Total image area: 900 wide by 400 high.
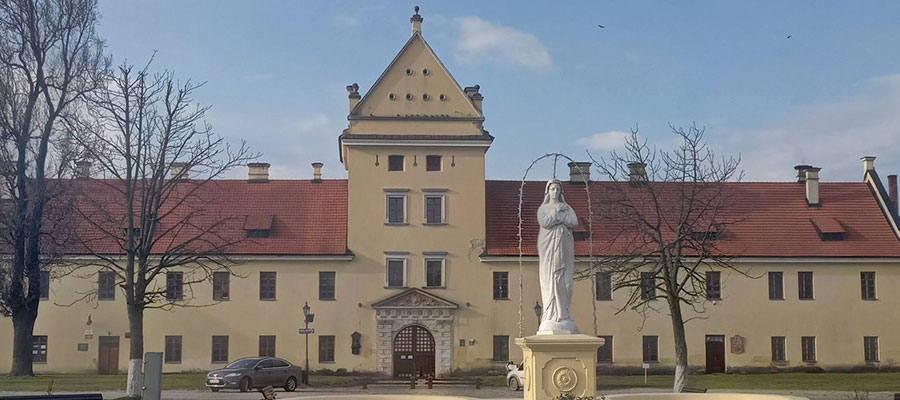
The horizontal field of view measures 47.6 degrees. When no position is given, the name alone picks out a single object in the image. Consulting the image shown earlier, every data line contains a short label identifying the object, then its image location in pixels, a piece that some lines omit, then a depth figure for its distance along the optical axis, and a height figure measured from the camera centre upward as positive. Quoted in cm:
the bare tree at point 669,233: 3250 +295
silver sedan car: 3394 -220
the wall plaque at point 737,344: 4419 -145
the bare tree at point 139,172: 3067 +429
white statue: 1681 +93
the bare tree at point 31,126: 3688 +670
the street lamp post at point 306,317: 4074 -28
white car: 3584 -234
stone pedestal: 1592 -84
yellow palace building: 4331 +80
